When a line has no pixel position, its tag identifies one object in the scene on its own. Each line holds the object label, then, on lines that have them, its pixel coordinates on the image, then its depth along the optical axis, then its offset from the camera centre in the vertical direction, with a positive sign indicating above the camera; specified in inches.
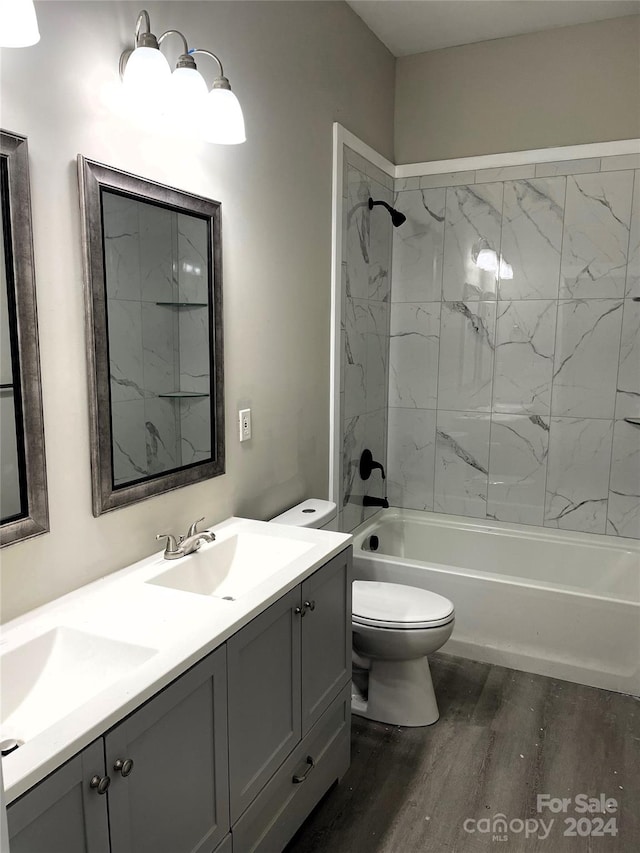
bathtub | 105.7 -45.0
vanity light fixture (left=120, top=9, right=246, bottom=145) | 63.0 +24.5
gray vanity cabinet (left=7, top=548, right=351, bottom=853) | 42.5 -33.9
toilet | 92.1 -43.4
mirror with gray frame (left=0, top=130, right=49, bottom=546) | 54.4 -2.9
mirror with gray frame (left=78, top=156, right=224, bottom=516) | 64.9 -0.3
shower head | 130.3 +22.9
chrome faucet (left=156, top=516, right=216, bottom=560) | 72.7 -23.5
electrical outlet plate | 90.1 -12.5
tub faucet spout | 135.8 -35.0
